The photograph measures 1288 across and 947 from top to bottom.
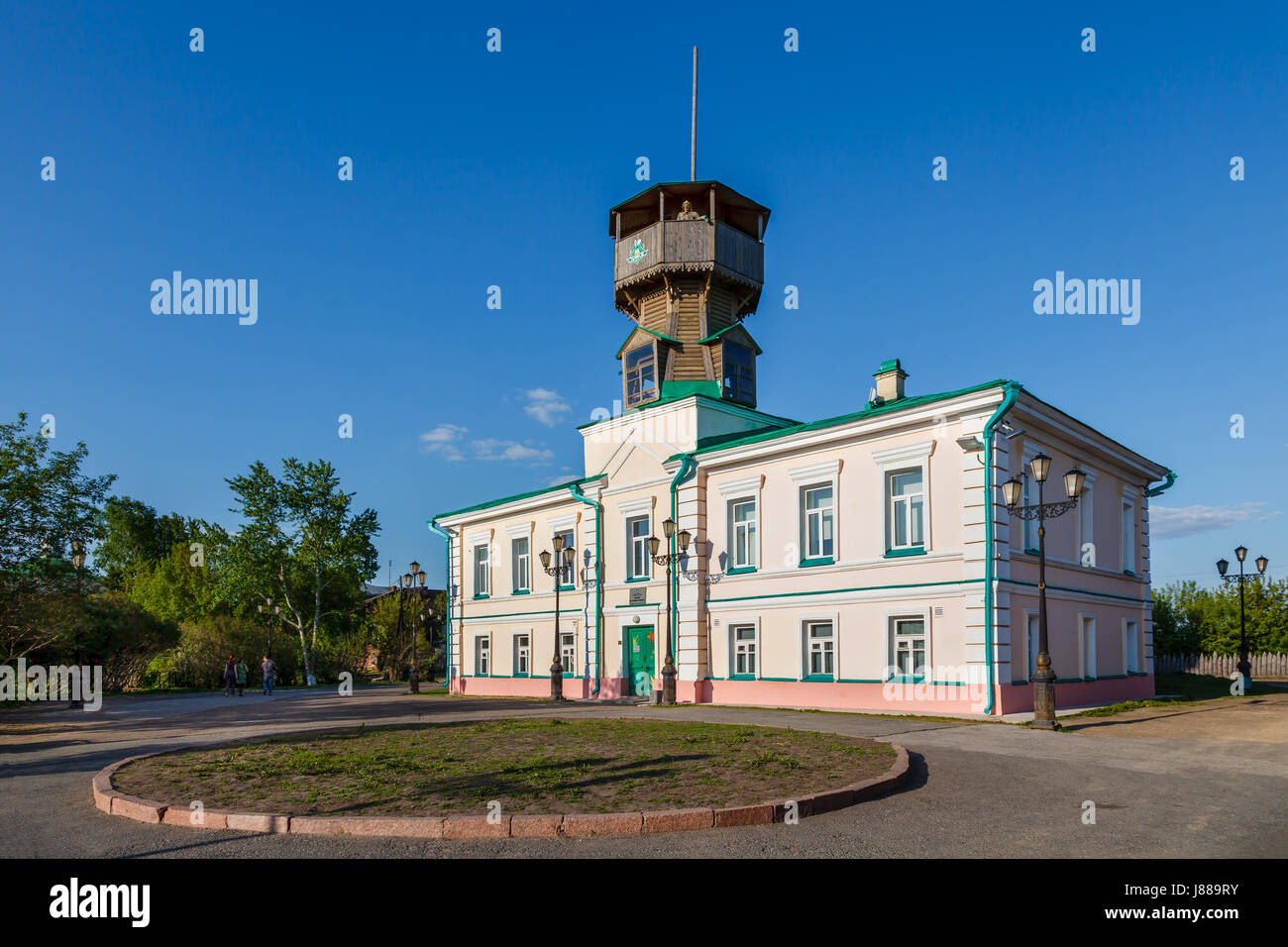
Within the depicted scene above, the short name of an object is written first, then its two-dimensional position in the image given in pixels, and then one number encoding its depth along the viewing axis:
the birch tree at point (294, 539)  49.62
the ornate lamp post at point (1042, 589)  16.55
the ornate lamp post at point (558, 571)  29.69
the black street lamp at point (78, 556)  21.61
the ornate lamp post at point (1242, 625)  28.95
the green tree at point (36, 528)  20.36
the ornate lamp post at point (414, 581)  36.06
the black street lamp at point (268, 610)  51.73
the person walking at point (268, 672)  38.66
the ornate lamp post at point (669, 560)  25.11
